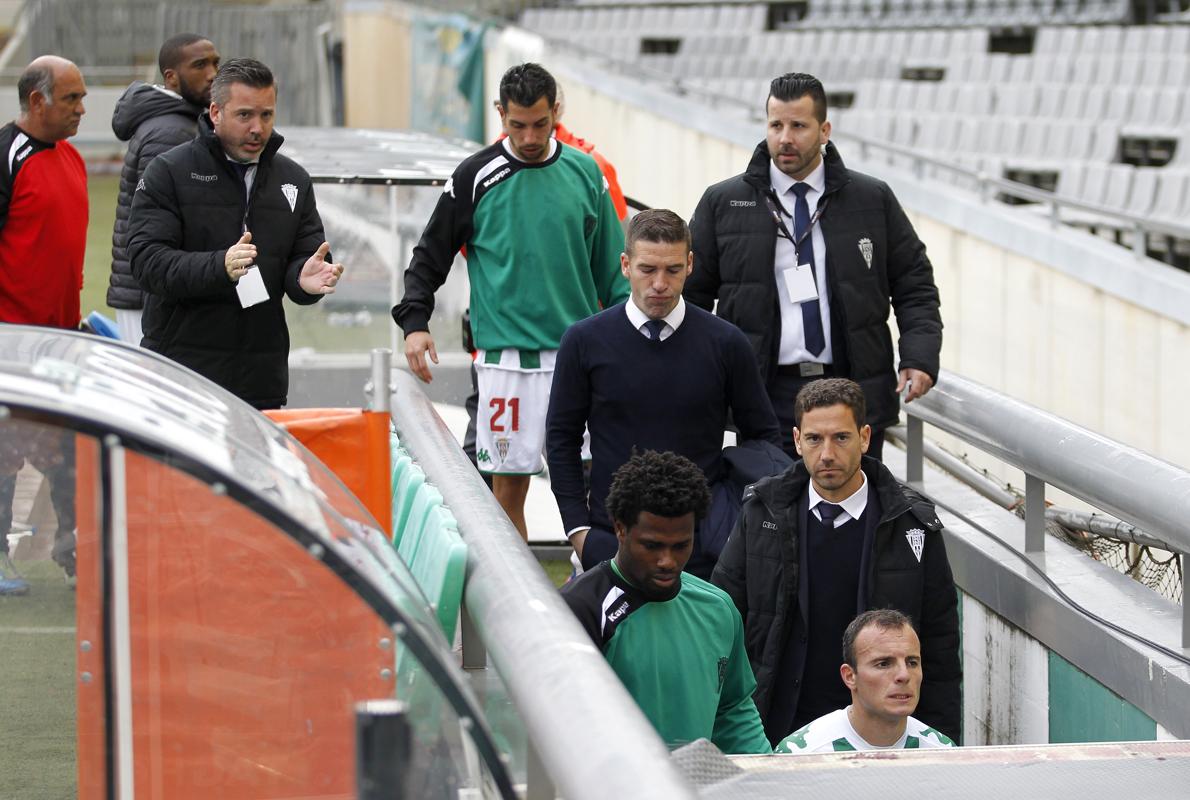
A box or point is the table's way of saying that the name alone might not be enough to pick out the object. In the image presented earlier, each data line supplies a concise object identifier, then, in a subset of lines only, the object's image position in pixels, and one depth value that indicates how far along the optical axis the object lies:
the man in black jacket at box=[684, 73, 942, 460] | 10.83
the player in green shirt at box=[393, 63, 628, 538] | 10.95
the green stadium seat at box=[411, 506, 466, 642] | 5.79
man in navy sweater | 9.56
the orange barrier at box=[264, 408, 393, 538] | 7.12
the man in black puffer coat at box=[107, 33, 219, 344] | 11.91
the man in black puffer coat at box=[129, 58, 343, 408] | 9.82
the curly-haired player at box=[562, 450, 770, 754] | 7.09
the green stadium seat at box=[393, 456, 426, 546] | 7.32
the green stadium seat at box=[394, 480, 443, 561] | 6.76
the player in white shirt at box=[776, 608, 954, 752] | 8.05
